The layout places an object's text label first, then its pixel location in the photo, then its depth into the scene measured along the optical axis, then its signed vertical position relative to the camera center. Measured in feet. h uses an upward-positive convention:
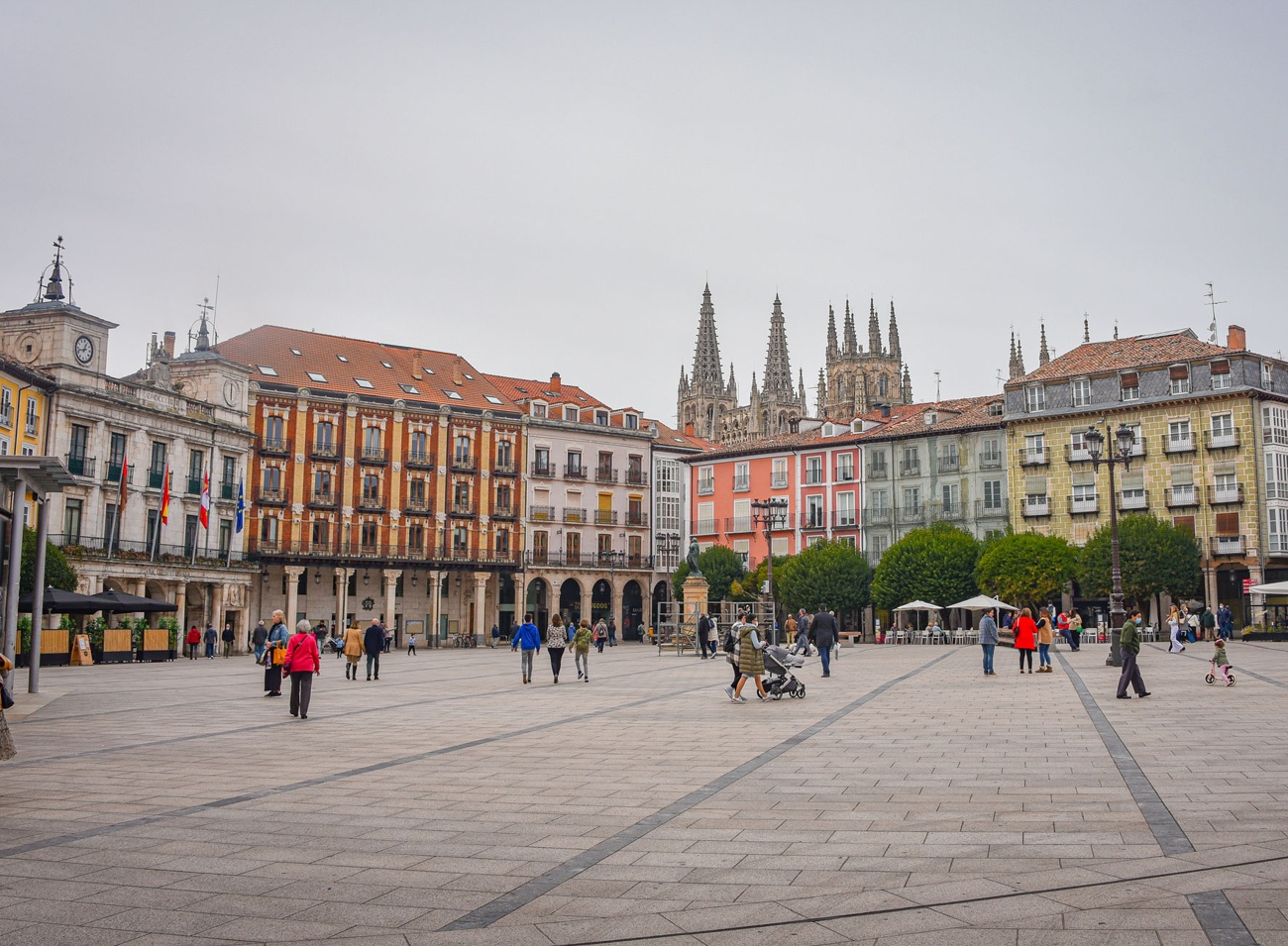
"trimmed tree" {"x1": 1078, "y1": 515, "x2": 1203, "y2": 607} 180.55 +8.07
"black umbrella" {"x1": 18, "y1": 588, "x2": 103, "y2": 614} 114.01 +1.33
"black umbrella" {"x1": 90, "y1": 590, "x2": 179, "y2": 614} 122.83 +1.41
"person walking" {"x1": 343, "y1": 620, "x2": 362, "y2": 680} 90.21 -2.40
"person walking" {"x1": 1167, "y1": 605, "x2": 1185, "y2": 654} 126.41 -1.69
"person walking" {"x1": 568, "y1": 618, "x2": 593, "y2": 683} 87.56 -2.30
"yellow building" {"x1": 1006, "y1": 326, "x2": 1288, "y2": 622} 186.09 +27.89
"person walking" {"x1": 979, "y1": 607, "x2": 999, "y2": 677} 90.84 -1.72
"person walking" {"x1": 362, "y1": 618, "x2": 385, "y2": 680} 94.22 -2.14
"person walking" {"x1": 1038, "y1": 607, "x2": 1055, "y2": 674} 93.76 -2.17
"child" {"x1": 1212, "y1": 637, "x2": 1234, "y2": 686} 69.68 -2.70
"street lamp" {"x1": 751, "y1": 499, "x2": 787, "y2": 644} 137.73 +13.08
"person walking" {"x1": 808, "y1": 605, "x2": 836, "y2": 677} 87.76 -1.40
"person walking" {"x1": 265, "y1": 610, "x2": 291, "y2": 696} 70.85 -2.37
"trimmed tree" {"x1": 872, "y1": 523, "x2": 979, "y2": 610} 200.13 +7.75
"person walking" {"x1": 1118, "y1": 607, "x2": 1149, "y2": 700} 62.05 -2.24
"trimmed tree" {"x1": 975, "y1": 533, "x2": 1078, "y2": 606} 188.14 +7.39
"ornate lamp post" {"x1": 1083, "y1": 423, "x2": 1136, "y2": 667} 89.30 +6.61
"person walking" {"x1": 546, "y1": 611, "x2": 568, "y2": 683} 84.28 -1.87
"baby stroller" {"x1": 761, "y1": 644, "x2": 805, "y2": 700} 66.54 -3.28
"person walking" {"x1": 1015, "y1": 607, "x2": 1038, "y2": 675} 92.07 -1.74
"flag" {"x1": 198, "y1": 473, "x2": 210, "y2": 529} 156.55 +14.98
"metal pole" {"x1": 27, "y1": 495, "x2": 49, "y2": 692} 68.95 +1.29
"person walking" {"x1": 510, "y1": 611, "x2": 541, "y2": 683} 82.07 -1.77
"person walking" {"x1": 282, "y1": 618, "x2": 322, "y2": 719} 55.72 -1.94
